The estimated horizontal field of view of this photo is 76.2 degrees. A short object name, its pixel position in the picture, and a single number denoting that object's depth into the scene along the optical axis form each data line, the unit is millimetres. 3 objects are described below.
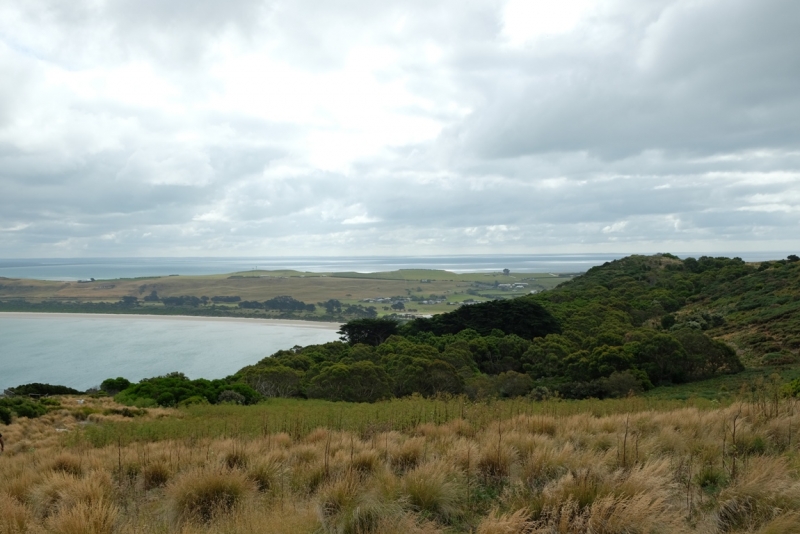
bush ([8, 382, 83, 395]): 31812
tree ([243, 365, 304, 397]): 31469
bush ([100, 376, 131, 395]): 35400
